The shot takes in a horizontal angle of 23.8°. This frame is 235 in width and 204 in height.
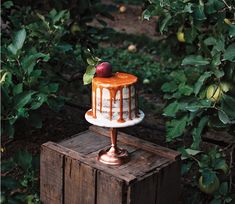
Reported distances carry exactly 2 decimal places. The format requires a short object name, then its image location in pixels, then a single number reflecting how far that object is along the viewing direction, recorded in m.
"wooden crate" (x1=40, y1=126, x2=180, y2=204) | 2.05
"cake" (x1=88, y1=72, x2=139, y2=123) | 2.00
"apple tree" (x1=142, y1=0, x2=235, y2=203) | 2.45
